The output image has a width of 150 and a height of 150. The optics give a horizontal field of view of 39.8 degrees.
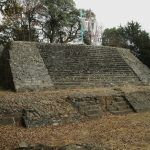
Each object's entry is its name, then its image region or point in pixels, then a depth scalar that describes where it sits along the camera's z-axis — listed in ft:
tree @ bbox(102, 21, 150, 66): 52.51
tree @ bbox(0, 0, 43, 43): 66.43
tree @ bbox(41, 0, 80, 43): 69.95
